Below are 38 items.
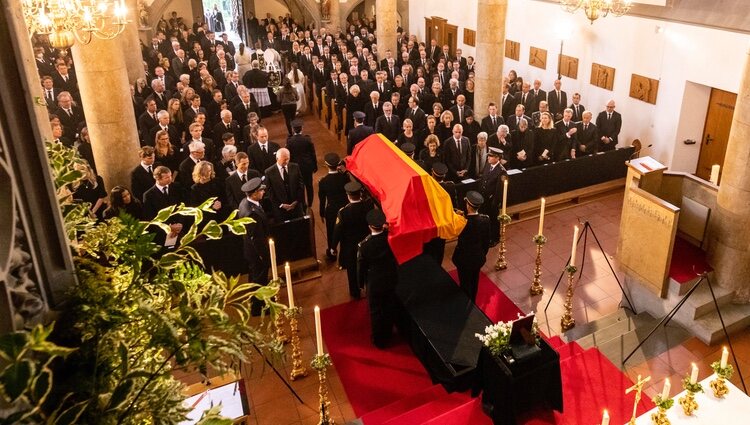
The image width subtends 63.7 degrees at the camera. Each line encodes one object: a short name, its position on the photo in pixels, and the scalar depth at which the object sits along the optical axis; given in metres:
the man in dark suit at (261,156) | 8.66
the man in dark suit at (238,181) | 7.36
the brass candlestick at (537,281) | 7.03
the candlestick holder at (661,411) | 4.07
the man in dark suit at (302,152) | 9.07
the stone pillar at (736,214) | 5.93
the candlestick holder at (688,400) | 4.31
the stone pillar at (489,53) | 10.73
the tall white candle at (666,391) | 3.97
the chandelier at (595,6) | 9.16
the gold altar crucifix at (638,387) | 4.19
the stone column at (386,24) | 16.20
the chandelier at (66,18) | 5.83
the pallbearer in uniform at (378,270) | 5.84
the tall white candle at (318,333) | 4.55
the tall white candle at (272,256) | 5.43
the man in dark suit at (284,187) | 7.59
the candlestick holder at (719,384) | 4.43
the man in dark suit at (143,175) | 7.59
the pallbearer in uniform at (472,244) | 6.27
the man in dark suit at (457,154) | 8.78
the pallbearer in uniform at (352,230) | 6.73
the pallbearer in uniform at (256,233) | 6.43
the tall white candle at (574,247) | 5.98
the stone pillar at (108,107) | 7.56
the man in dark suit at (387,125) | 10.38
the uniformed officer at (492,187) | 7.94
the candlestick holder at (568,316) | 6.43
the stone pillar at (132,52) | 12.08
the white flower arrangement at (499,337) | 4.76
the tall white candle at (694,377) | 4.26
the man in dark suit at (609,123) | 10.71
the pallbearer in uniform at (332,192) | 7.68
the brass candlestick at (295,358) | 5.70
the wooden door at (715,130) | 9.96
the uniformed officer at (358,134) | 9.73
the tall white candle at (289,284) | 5.04
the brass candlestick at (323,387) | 4.67
